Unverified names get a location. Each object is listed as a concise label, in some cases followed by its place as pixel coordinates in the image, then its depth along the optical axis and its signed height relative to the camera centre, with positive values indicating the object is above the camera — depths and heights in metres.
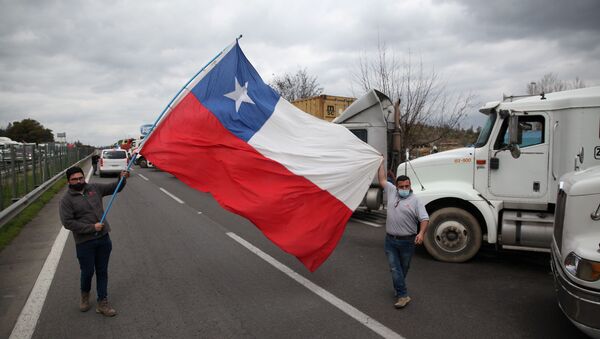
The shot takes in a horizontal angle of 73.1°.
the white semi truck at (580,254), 3.35 -0.91
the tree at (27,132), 105.19 +5.34
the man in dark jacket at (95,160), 29.02 -0.67
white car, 25.42 -0.63
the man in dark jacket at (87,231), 4.67 -0.92
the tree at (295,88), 36.81 +5.82
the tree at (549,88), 30.75 +4.81
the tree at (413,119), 18.72 +1.49
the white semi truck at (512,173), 6.25 -0.38
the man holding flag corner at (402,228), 4.97 -0.96
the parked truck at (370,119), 10.69 +0.84
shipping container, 14.80 +1.70
